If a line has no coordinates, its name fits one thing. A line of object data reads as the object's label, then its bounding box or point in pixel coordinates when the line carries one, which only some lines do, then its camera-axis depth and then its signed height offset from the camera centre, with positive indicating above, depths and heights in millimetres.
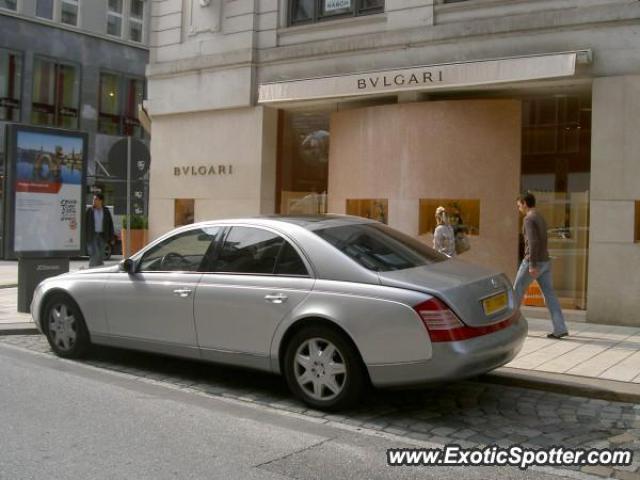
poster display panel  10344 +638
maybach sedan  5184 -538
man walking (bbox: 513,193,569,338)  8391 -232
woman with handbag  9906 +119
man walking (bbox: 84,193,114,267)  12438 +49
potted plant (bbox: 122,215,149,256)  15363 +12
